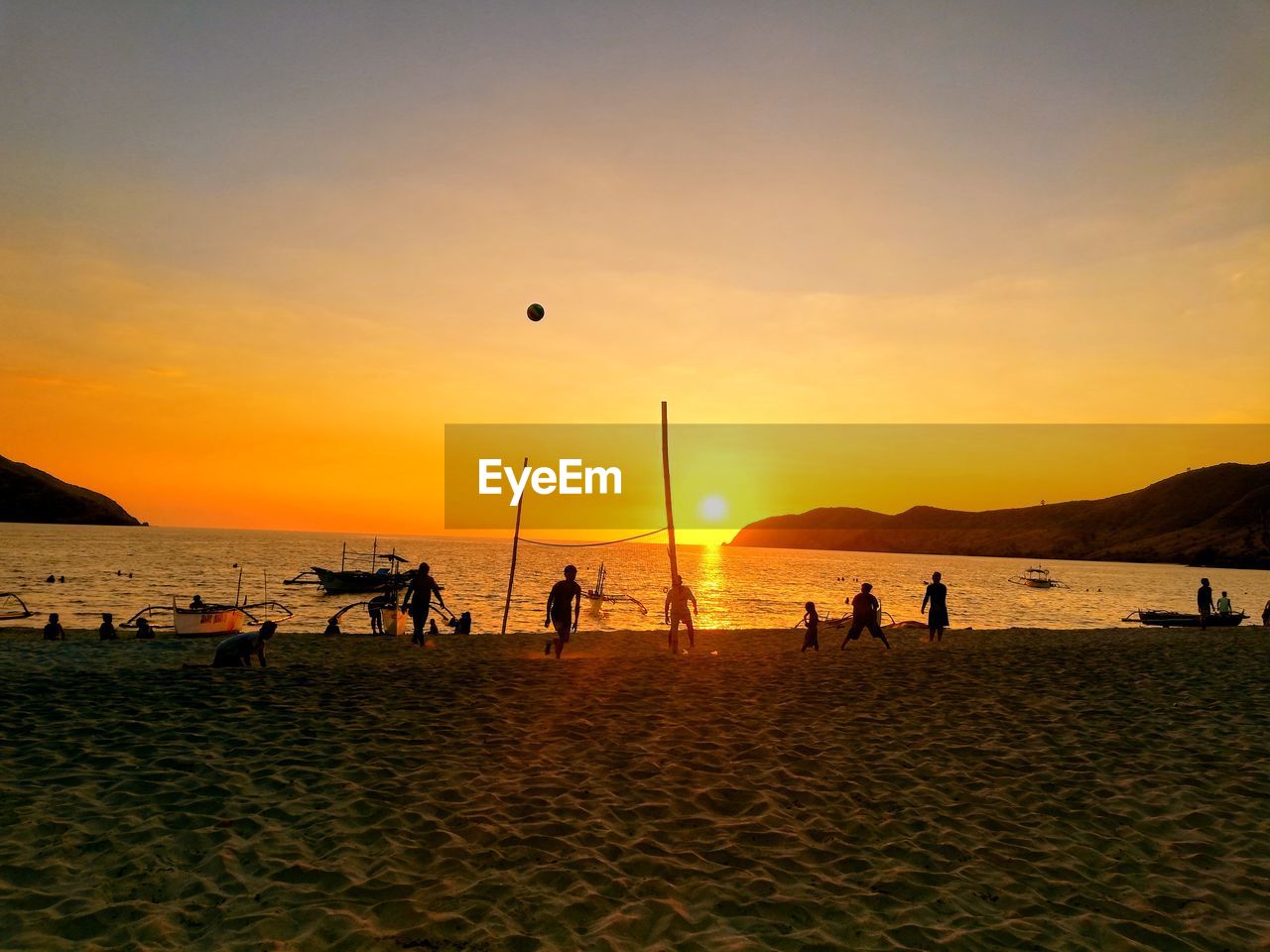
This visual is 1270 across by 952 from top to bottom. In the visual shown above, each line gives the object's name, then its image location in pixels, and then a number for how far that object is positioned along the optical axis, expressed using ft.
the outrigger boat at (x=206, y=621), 86.43
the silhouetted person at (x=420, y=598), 61.21
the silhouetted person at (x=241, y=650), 46.91
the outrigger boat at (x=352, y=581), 218.59
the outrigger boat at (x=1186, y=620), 106.32
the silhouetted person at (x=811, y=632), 68.64
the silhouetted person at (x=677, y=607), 62.39
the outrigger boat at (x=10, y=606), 132.71
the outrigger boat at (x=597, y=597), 159.39
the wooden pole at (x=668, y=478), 63.32
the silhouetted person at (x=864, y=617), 64.85
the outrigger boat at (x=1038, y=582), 335.88
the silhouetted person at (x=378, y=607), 90.94
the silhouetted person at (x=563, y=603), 54.90
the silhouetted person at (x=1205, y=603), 95.88
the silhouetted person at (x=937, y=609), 73.97
